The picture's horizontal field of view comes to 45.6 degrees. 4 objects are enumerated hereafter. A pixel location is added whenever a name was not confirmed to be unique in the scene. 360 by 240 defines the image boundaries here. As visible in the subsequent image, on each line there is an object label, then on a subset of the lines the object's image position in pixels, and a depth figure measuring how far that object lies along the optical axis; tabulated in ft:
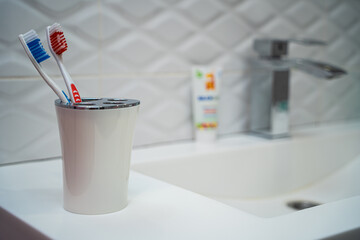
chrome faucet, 2.73
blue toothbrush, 1.51
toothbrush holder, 1.44
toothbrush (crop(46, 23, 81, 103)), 1.52
